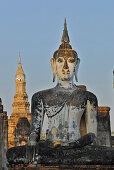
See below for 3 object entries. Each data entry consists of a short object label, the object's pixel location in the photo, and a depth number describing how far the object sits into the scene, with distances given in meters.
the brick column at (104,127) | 14.97
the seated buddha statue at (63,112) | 8.96
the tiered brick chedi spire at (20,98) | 67.41
